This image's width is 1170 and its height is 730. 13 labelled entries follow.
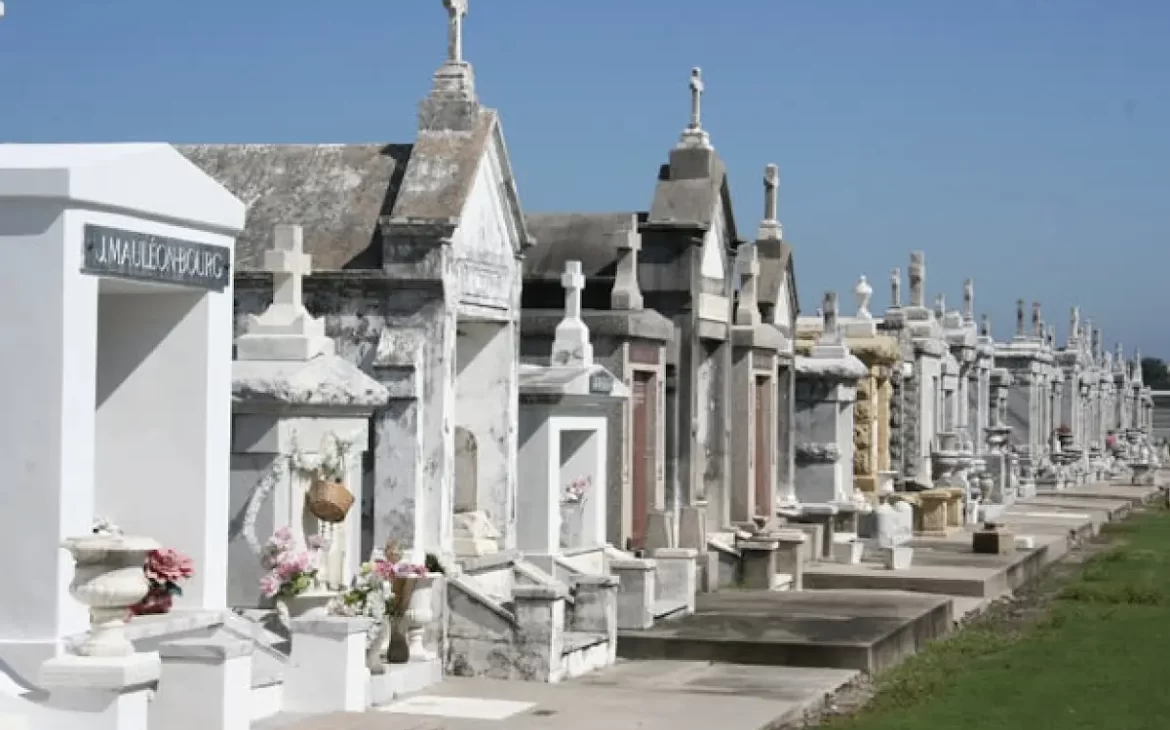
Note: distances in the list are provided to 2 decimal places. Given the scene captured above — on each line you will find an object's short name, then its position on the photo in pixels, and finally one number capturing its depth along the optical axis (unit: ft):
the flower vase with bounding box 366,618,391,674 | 47.32
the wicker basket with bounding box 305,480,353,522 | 46.57
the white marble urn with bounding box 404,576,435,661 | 49.39
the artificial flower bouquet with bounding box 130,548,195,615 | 33.76
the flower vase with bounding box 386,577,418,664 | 48.32
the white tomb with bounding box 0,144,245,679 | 30.37
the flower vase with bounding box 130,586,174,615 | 34.24
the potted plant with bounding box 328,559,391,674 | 46.68
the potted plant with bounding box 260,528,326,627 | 45.29
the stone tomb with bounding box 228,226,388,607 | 46.47
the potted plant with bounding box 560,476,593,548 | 63.72
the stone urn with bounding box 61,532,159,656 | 28.45
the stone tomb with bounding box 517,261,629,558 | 59.72
